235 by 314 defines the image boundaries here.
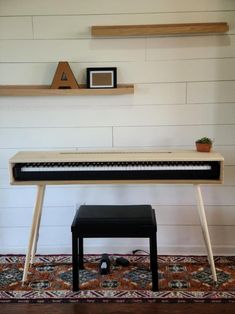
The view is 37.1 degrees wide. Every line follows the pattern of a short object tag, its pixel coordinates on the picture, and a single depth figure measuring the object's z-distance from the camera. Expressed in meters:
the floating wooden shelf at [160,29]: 2.37
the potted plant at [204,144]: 2.31
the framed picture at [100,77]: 2.46
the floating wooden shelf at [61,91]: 2.41
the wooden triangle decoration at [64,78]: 2.42
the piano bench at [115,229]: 2.09
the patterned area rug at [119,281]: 2.12
